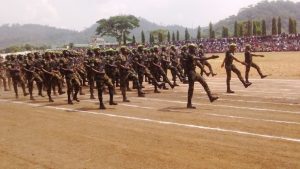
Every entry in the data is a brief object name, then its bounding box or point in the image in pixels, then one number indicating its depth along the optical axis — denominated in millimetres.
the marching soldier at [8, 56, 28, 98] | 23623
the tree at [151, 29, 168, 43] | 90825
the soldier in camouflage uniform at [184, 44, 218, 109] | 16047
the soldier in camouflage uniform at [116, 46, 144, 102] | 18453
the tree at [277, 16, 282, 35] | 75744
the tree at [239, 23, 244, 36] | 80938
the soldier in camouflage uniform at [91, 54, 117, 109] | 16828
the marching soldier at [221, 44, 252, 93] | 20422
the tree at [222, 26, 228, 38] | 87556
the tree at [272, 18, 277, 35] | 73938
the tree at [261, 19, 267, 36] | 76400
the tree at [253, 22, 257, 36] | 79812
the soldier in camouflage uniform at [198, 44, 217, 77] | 25938
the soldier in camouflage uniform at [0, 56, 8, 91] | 29266
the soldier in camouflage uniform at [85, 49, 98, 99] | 17061
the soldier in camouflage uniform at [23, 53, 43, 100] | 21719
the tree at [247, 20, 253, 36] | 79044
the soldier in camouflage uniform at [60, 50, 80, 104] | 18781
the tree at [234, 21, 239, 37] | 82312
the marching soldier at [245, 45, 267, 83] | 22172
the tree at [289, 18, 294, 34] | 74344
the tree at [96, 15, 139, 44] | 105062
